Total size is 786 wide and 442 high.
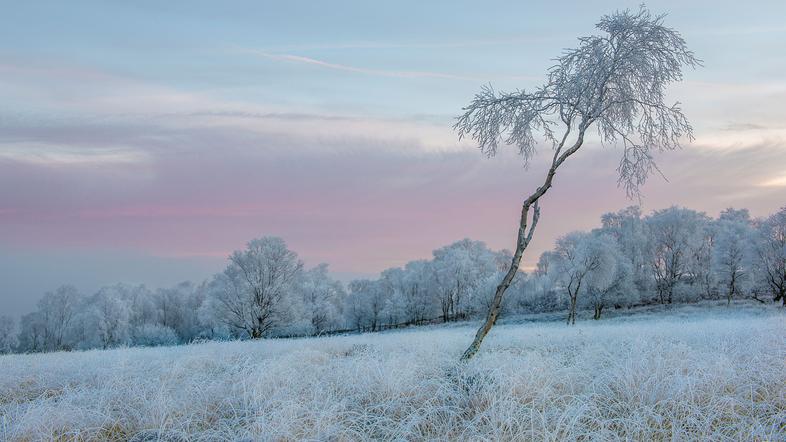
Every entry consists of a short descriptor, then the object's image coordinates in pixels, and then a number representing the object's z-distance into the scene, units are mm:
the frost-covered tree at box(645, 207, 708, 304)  62438
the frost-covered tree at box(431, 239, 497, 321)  66875
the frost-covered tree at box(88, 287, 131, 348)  59938
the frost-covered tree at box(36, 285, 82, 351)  66688
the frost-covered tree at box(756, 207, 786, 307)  44906
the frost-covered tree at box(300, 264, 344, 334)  66812
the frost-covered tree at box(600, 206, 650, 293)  63159
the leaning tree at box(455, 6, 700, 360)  10305
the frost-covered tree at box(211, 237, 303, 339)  36125
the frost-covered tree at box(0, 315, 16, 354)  67188
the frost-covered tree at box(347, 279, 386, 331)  81000
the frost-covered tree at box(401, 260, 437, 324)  74000
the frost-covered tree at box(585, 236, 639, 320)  42469
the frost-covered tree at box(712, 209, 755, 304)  49906
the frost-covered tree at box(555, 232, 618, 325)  41575
